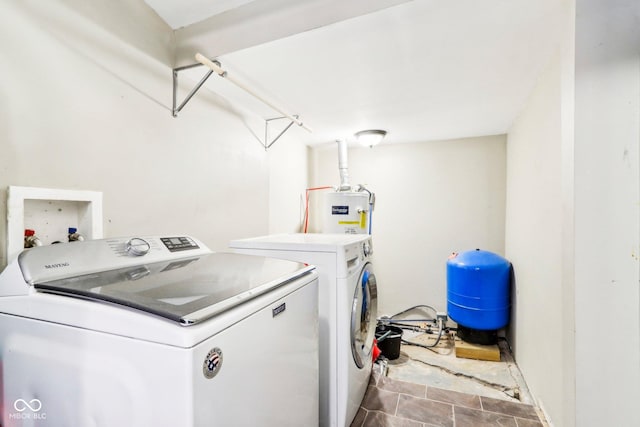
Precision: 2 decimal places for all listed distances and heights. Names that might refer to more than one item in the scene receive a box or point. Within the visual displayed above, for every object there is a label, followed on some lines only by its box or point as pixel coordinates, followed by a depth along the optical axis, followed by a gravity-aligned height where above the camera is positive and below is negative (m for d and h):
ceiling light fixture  2.82 +0.78
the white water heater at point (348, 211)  2.73 +0.02
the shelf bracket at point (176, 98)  1.48 +0.61
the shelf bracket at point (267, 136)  2.41 +0.66
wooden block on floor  2.38 -1.19
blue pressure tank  2.40 -0.67
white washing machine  0.56 -0.30
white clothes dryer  1.48 -0.54
